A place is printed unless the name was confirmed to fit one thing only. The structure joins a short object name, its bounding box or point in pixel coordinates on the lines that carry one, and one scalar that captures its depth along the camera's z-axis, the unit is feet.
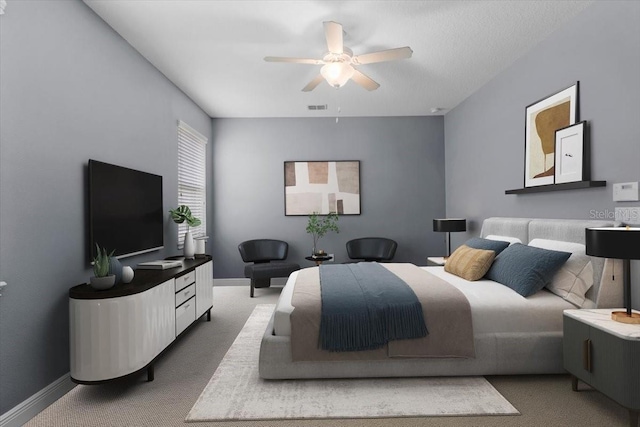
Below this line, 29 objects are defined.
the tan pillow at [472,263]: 11.21
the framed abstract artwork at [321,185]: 20.71
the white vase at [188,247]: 13.91
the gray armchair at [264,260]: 17.76
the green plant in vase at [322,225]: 20.43
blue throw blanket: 8.61
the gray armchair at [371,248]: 19.60
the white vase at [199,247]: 14.48
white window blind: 16.17
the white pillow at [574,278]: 9.11
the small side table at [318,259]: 18.76
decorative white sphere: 8.89
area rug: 7.50
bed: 8.78
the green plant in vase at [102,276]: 8.20
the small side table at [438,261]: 15.91
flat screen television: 9.50
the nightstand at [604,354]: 6.52
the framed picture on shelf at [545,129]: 10.64
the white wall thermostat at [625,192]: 8.43
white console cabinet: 7.86
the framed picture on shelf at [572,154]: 9.99
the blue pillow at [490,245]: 12.01
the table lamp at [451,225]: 17.03
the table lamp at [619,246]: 6.70
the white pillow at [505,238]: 12.50
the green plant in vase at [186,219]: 13.93
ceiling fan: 10.01
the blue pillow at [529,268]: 9.43
